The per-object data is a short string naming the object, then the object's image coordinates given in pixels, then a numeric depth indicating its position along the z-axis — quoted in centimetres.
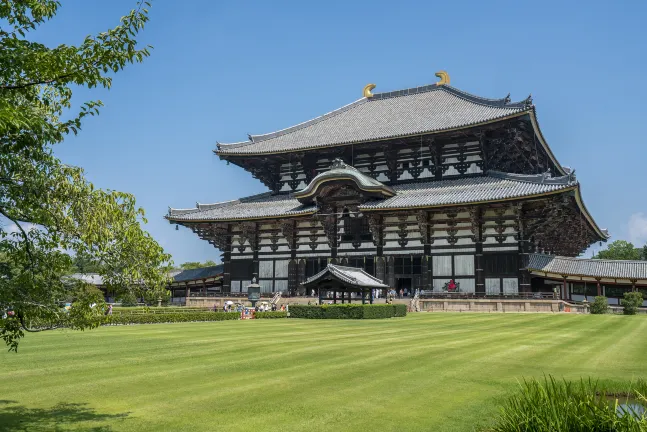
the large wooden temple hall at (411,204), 4344
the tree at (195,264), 12532
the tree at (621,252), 9919
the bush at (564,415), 647
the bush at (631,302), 3912
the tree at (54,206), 707
